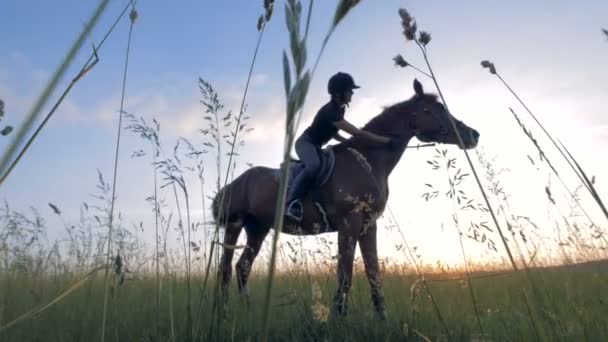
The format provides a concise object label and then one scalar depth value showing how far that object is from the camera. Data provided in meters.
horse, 5.04
